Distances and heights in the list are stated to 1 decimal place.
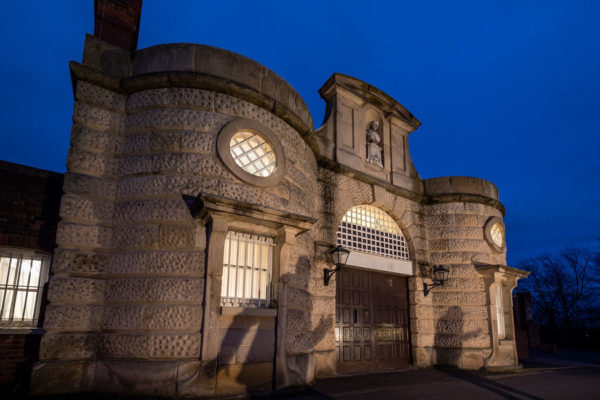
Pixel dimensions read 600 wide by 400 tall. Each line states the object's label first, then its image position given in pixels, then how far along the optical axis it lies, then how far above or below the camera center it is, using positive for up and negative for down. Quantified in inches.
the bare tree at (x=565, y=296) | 1353.3 +10.9
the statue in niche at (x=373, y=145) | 479.2 +181.5
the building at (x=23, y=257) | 271.0 +22.7
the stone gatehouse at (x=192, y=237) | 248.1 +38.8
